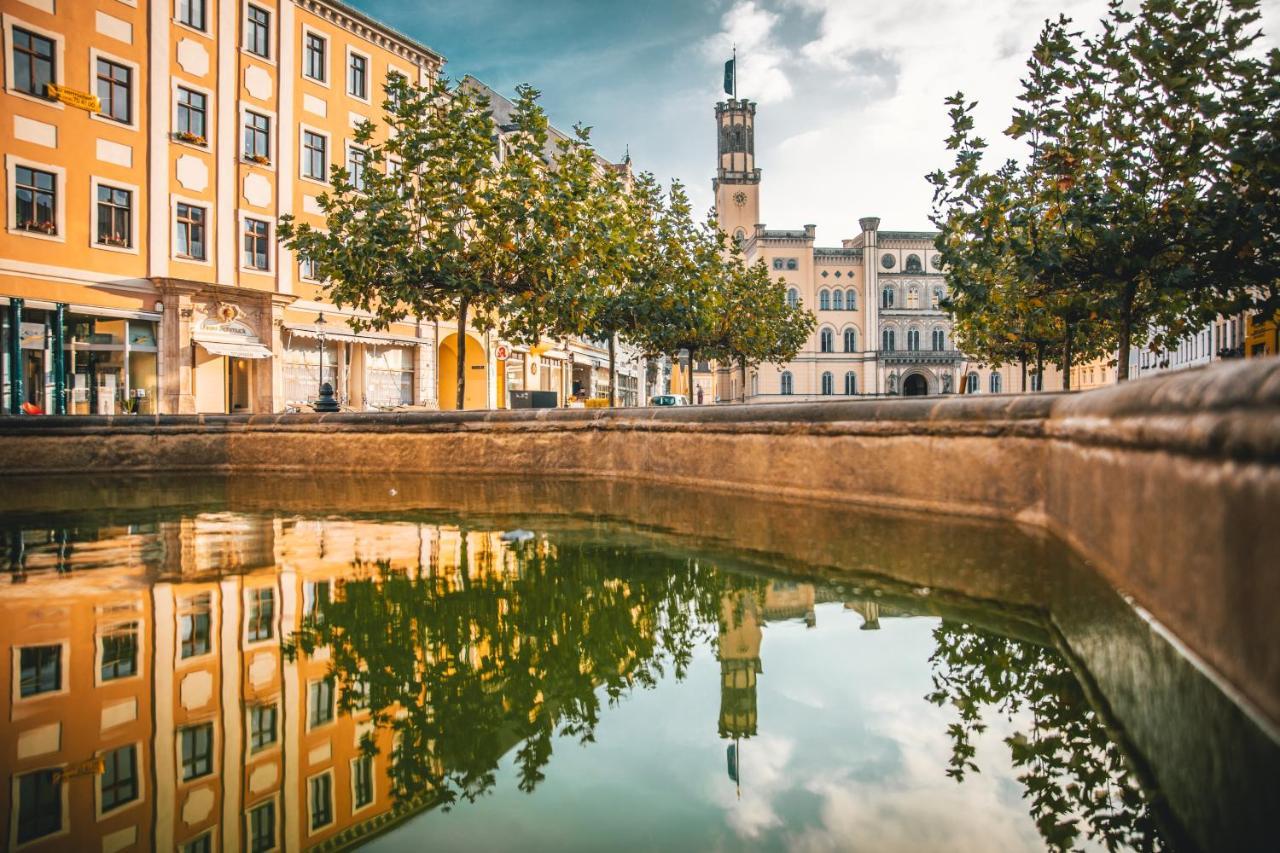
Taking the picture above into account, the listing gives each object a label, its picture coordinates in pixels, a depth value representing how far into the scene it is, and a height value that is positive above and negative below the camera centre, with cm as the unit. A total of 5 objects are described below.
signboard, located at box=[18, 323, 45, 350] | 1955 +188
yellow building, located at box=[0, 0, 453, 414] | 1983 +570
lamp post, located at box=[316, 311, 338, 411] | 1316 +30
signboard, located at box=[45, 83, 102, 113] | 2002 +751
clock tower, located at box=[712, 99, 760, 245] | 9156 +2643
